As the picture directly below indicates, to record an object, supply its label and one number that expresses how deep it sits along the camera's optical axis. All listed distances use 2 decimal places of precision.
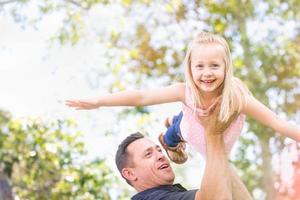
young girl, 4.21
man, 4.00
